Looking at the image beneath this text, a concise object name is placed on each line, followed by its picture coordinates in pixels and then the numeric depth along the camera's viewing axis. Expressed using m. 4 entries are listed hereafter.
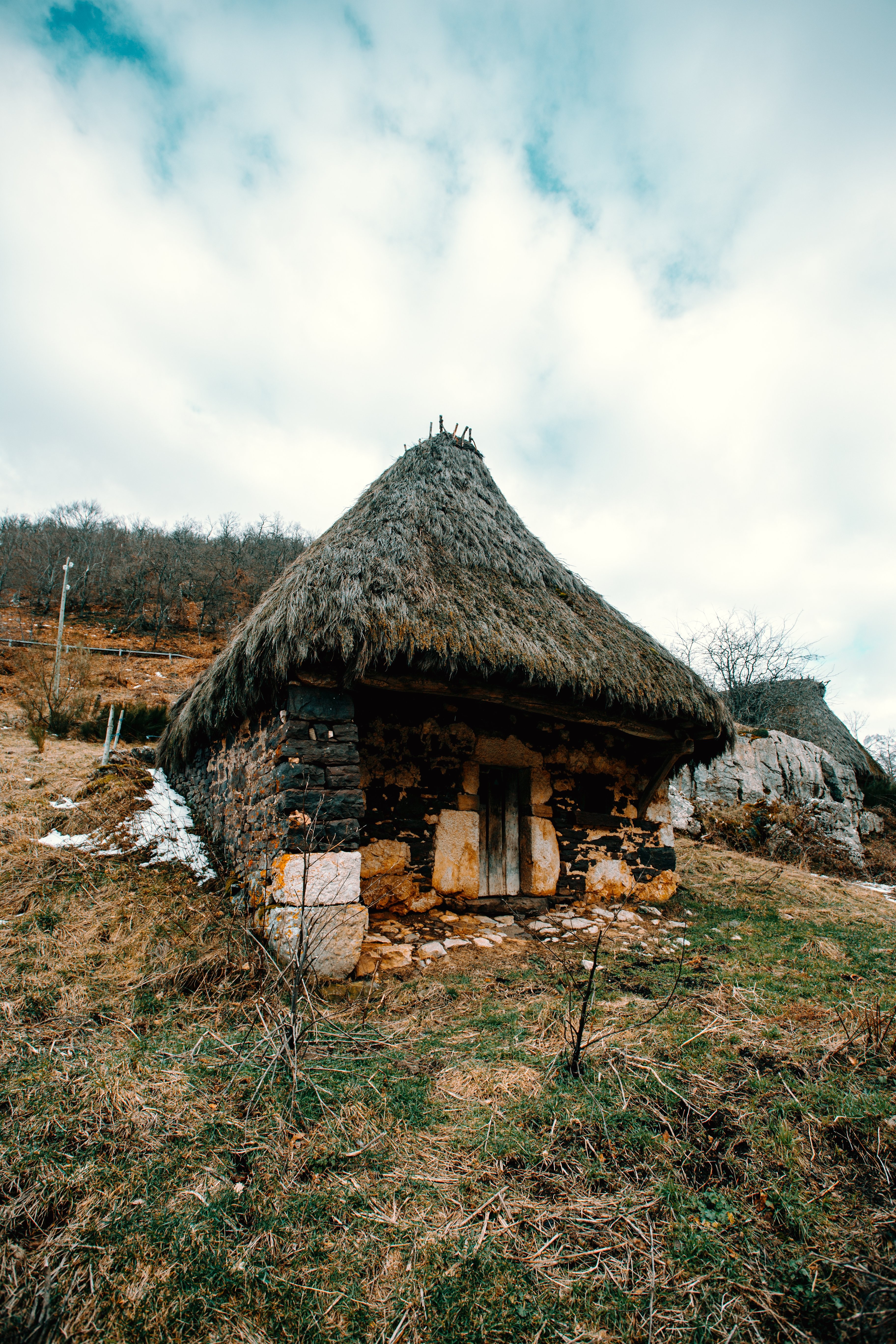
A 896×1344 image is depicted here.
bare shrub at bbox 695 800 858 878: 8.40
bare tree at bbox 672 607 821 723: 13.02
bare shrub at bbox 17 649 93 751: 12.41
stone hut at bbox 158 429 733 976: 3.77
